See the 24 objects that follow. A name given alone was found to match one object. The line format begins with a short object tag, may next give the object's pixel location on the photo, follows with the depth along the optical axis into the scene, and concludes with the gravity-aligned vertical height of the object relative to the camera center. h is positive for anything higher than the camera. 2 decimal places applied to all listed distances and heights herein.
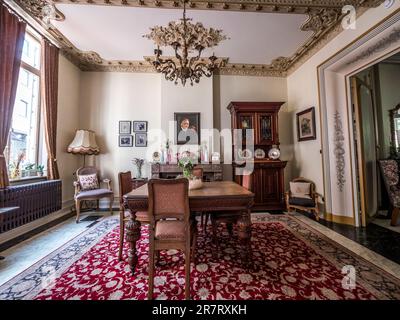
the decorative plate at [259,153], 4.46 +0.37
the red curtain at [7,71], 2.46 +1.43
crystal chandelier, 2.42 +2.44
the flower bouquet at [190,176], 2.29 -0.09
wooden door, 3.14 +0.34
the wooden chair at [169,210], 1.51 -0.35
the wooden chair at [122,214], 2.03 -0.52
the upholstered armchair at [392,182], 2.98 -0.27
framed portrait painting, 4.36 +1.02
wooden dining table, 1.78 -0.38
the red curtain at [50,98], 3.33 +1.40
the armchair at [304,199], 3.51 -0.63
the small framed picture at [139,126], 4.48 +1.10
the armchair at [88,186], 3.44 -0.34
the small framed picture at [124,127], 4.46 +1.07
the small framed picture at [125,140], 4.46 +0.75
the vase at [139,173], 4.25 -0.08
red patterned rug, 1.51 -1.05
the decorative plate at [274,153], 4.33 +0.35
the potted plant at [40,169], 3.26 +0.04
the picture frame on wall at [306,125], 3.82 +0.97
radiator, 2.42 -0.47
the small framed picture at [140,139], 4.48 +0.77
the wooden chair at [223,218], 2.16 -0.60
